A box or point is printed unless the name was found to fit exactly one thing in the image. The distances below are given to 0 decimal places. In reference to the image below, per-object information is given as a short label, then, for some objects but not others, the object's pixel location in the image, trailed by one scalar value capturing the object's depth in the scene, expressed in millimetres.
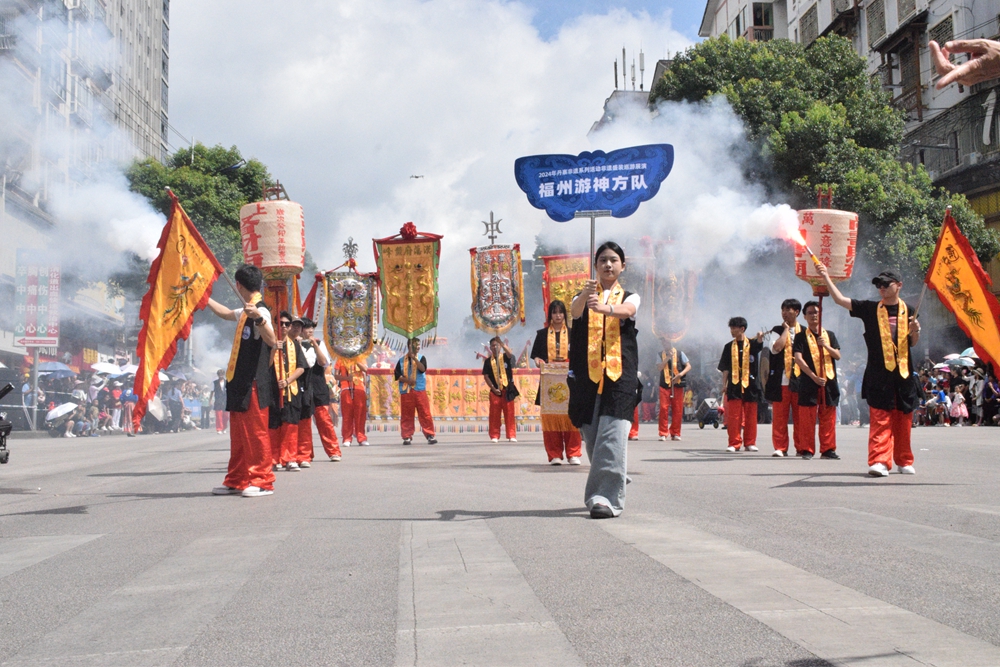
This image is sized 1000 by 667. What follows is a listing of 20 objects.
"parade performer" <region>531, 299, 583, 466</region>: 11880
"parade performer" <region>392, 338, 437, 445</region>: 18500
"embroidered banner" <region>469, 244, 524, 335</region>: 22062
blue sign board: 11188
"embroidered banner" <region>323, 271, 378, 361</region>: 19547
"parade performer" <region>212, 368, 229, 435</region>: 28281
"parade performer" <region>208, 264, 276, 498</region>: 8961
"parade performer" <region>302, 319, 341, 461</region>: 12577
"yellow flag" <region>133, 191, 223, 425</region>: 9391
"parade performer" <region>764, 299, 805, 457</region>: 13422
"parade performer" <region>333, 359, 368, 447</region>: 18078
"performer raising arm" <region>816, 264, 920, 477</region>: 9773
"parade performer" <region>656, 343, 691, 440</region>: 19031
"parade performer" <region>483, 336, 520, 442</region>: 18469
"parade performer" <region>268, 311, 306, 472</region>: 11484
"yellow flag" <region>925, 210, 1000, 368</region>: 9859
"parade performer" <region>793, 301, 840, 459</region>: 12758
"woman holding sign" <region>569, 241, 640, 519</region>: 6871
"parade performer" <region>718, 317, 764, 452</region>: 15148
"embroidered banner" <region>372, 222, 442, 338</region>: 20297
